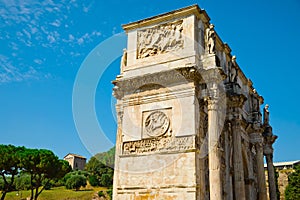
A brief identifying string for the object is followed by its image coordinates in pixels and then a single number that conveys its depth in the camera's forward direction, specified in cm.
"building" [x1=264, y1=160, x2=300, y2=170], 6176
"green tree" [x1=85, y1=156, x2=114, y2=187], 5397
